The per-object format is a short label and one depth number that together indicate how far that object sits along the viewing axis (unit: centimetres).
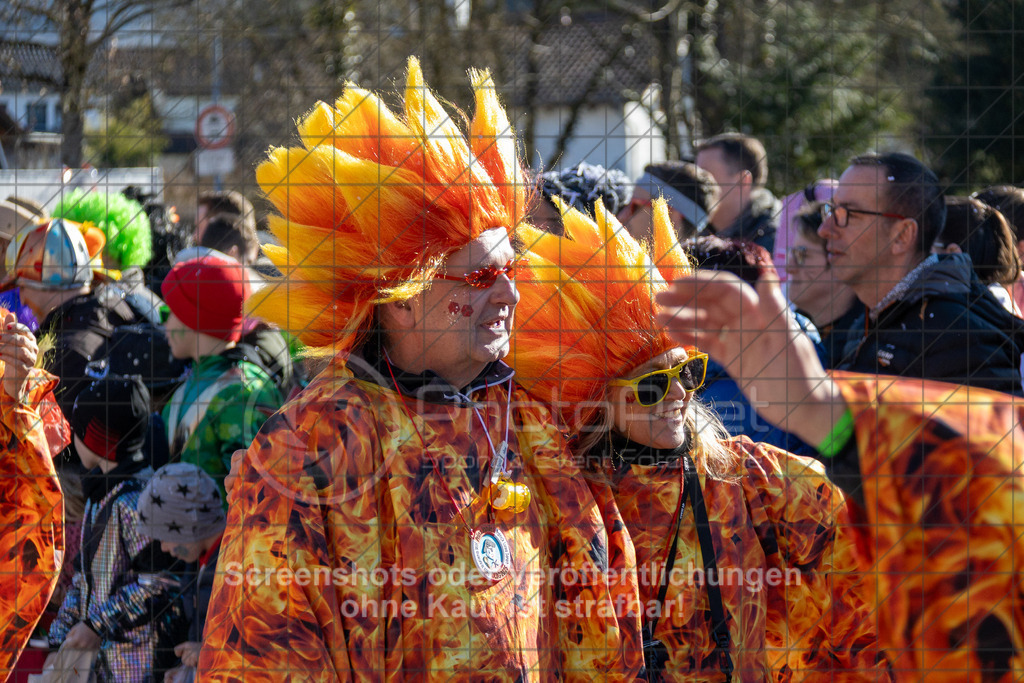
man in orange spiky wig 474
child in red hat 546
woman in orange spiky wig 494
